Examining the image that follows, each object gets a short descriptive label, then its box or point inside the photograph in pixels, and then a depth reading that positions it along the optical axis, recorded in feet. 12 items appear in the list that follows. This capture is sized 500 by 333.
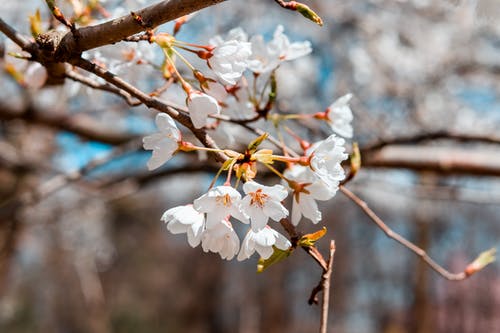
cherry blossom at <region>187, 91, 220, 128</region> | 2.36
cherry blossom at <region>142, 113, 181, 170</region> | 2.38
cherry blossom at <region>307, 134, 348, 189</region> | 2.36
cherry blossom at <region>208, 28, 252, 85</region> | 2.43
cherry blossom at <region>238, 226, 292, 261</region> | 2.32
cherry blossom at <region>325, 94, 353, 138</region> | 2.80
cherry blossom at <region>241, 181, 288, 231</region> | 2.28
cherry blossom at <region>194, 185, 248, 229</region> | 2.29
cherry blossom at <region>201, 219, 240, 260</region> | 2.31
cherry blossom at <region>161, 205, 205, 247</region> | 2.33
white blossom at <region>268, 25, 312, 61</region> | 2.68
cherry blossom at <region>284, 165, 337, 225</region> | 2.42
